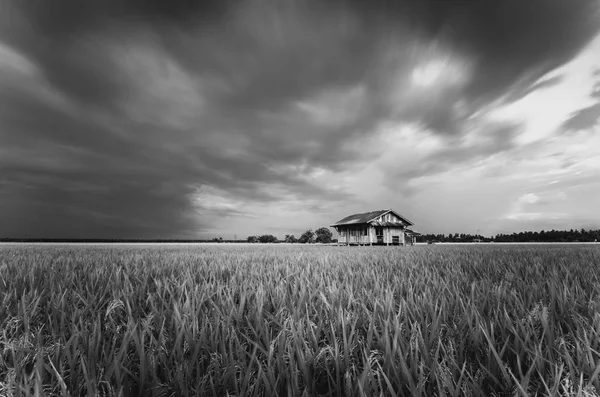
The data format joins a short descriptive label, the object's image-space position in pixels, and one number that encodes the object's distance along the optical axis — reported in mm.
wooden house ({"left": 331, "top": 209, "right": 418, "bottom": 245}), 42031
